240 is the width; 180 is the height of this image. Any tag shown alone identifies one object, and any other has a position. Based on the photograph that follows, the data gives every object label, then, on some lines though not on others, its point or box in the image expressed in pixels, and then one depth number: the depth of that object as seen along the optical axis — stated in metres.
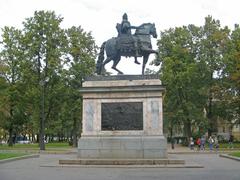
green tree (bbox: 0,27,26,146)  50.40
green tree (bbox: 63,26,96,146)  49.72
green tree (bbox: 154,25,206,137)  54.53
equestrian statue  24.69
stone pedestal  22.55
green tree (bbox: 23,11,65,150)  45.97
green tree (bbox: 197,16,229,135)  55.81
